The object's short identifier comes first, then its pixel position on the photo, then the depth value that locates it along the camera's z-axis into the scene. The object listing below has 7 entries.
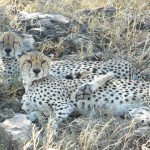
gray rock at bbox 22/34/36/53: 11.58
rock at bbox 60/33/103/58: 11.97
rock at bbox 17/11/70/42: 12.60
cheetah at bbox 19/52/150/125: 9.02
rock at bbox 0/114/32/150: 7.30
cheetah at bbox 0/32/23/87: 10.94
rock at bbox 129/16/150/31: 13.36
